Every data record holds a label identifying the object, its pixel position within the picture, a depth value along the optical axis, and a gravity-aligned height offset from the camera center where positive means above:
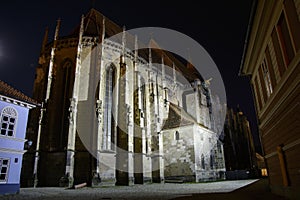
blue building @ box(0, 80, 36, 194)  12.54 +2.05
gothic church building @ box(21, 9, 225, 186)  19.11 +4.43
